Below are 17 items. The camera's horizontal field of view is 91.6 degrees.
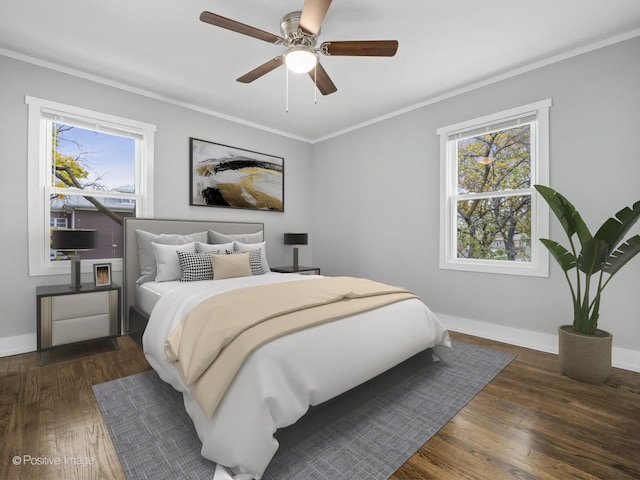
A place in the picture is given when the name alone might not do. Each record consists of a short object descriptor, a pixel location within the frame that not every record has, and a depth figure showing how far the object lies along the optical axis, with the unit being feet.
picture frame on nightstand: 9.87
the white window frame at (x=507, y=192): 9.65
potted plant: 7.23
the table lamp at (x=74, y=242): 9.00
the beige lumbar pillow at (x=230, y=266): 10.11
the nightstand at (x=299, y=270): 14.35
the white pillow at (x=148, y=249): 10.53
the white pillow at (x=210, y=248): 10.85
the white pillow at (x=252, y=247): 11.73
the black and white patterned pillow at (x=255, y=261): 11.32
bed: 4.51
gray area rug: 4.79
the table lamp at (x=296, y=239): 15.12
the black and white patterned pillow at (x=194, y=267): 9.89
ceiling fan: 6.10
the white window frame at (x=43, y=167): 9.52
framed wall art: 13.08
